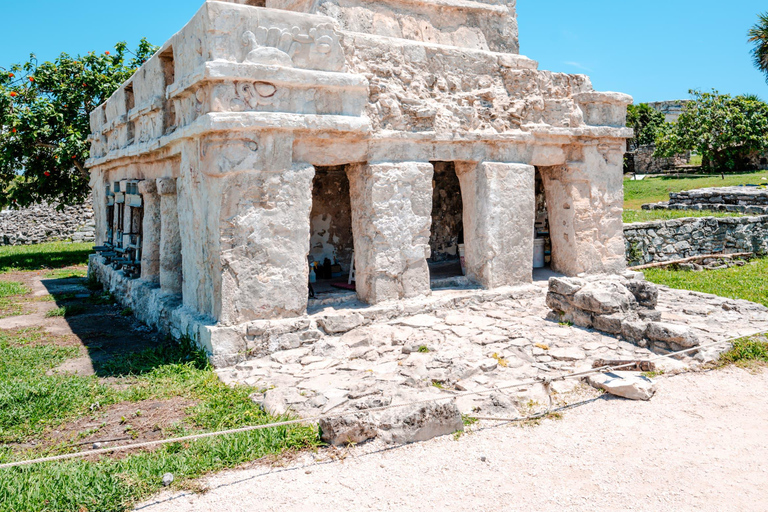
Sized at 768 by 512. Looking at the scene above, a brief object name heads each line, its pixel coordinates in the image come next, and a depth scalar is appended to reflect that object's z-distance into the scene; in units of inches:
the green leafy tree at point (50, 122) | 530.3
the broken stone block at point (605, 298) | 251.6
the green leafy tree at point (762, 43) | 1009.5
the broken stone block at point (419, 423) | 161.9
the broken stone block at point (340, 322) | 247.3
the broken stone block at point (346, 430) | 159.0
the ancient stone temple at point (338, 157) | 225.6
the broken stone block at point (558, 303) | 268.5
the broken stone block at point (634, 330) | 236.5
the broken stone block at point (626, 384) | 189.3
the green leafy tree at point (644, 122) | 1337.4
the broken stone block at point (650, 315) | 255.1
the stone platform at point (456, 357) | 188.1
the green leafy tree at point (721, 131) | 1034.7
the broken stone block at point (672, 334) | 224.0
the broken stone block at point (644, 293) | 264.5
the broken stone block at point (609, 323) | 246.1
